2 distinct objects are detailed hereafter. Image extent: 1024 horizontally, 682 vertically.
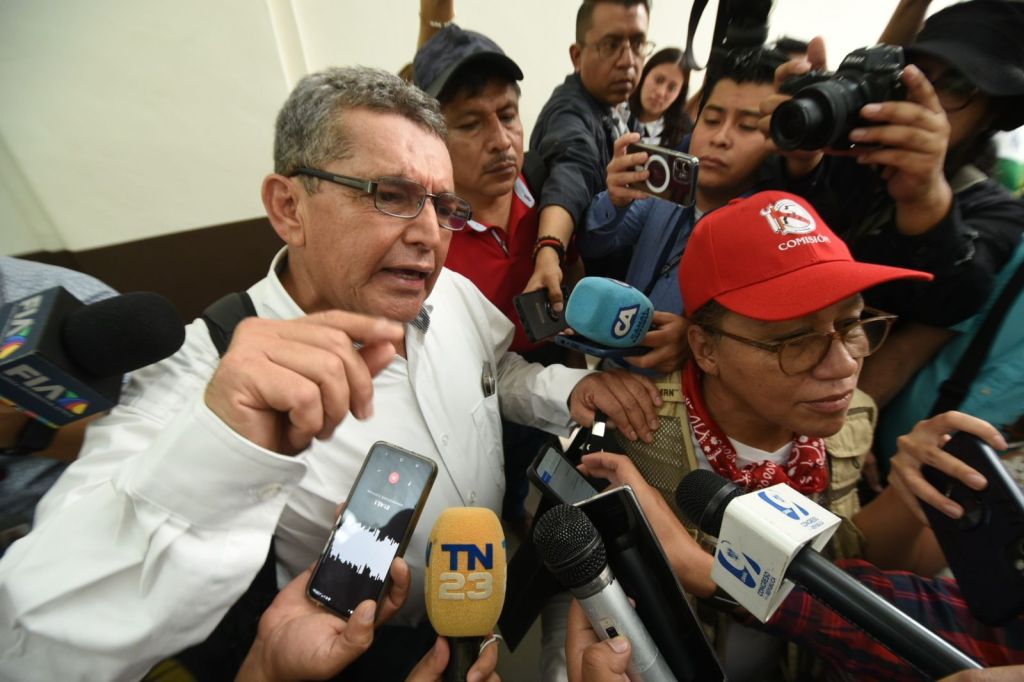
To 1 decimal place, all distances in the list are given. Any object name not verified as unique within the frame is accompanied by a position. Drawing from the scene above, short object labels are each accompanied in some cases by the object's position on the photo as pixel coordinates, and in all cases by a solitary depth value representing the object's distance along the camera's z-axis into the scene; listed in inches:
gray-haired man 21.2
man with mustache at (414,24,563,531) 52.9
